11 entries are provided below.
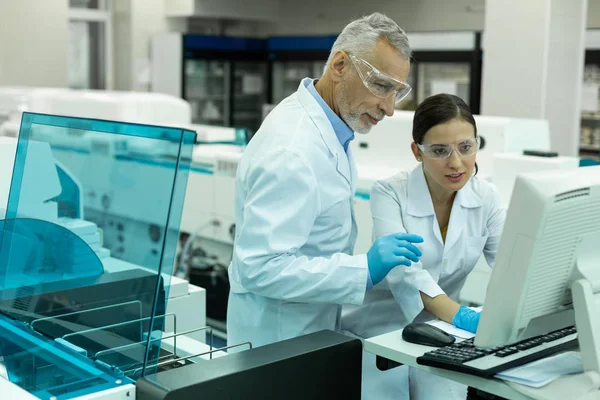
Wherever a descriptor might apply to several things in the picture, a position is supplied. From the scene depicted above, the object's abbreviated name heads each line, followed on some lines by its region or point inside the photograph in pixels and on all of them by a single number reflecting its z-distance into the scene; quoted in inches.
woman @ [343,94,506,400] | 76.1
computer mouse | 61.4
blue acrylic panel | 55.8
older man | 67.2
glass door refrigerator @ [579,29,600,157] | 247.1
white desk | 52.6
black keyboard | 55.1
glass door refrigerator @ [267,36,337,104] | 337.1
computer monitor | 50.4
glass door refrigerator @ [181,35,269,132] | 336.8
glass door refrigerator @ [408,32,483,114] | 268.5
